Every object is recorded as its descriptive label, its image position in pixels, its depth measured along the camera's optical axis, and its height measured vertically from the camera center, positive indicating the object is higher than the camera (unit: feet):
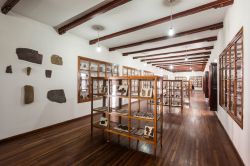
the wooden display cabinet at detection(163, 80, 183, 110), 21.04 -1.97
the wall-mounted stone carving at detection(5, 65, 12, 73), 9.60 +0.99
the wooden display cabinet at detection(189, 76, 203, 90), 57.18 +0.62
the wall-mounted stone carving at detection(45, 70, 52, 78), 12.13 +0.87
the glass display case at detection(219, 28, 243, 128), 8.14 +0.32
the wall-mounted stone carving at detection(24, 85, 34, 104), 10.58 -1.04
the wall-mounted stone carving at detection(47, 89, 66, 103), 12.46 -1.41
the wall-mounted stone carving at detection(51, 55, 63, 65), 12.72 +2.32
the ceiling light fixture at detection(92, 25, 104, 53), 12.75 +5.71
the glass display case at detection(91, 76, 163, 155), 7.86 -2.24
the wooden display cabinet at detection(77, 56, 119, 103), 15.79 +1.22
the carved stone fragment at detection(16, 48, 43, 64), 10.30 +2.32
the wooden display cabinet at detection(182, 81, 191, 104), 27.15 -2.28
